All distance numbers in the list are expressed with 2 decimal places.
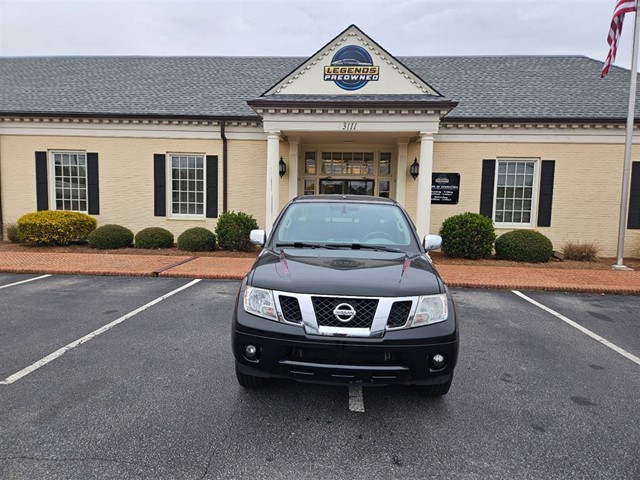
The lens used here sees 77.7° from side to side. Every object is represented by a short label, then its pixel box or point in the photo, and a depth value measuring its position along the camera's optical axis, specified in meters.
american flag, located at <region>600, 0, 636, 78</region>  9.76
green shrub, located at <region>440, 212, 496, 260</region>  10.68
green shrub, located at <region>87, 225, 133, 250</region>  11.63
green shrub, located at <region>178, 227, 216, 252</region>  11.31
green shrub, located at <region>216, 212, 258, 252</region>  11.11
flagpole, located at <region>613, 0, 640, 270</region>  9.74
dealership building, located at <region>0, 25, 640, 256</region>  10.88
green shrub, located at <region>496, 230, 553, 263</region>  10.55
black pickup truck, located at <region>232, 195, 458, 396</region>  2.75
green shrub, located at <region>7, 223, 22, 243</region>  12.45
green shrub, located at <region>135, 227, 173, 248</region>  11.77
